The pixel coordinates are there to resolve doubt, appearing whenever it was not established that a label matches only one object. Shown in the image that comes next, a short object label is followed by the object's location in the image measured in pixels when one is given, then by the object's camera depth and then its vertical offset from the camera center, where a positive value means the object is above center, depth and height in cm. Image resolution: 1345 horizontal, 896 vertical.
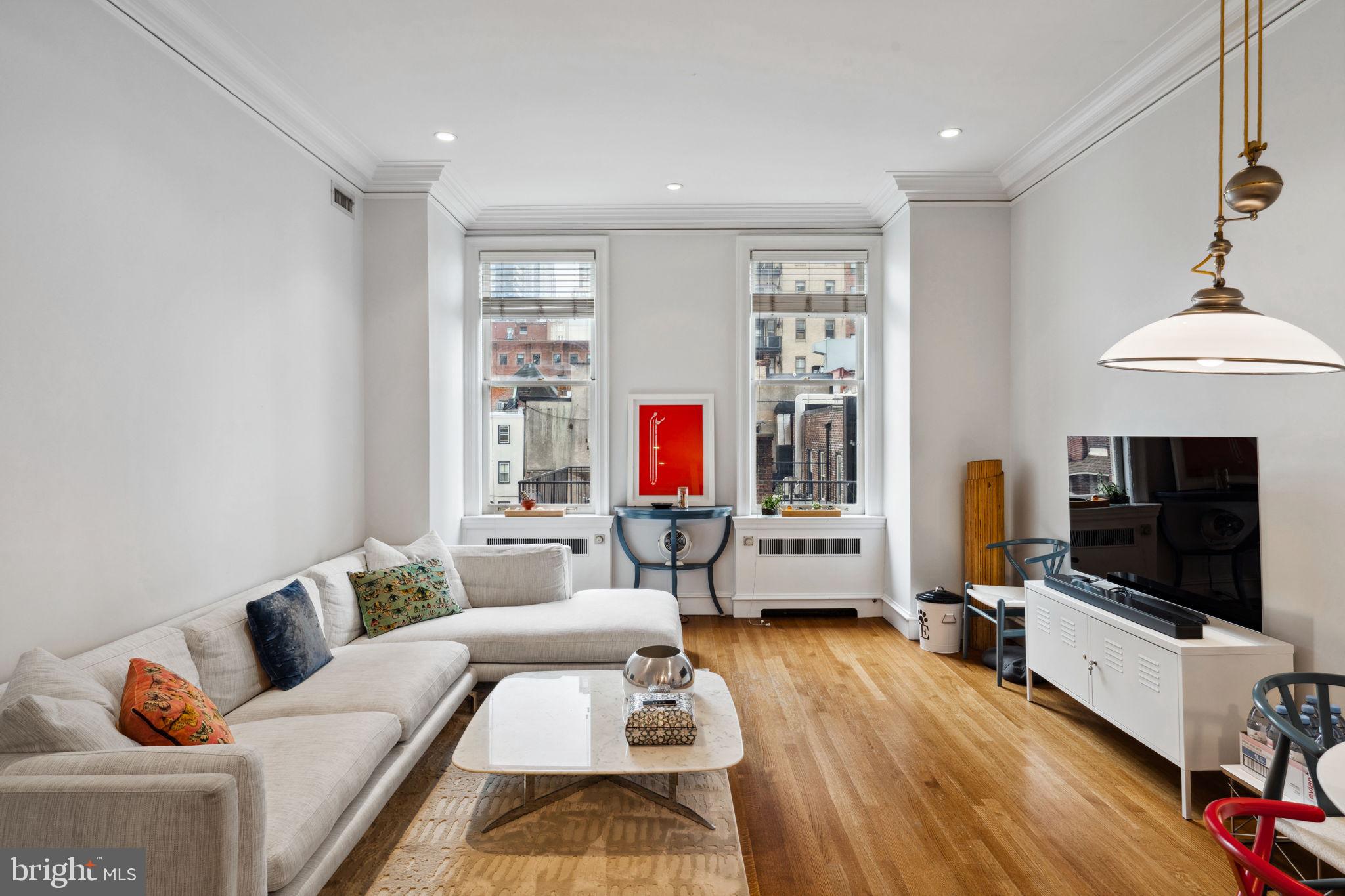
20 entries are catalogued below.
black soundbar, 268 -62
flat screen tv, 273 -28
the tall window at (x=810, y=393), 559 +47
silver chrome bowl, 285 -84
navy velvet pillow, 285 -72
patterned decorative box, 246 -91
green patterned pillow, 368 -72
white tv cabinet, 258 -85
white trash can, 460 -106
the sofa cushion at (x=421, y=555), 396 -55
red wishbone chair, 122 -72
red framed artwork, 553 +6
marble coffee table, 234 -98
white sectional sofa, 164 -86
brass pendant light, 153 +26
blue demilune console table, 507 -43
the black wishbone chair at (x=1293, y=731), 189 -74
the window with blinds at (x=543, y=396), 558 +45
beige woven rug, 222 -129
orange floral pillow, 203 -72
